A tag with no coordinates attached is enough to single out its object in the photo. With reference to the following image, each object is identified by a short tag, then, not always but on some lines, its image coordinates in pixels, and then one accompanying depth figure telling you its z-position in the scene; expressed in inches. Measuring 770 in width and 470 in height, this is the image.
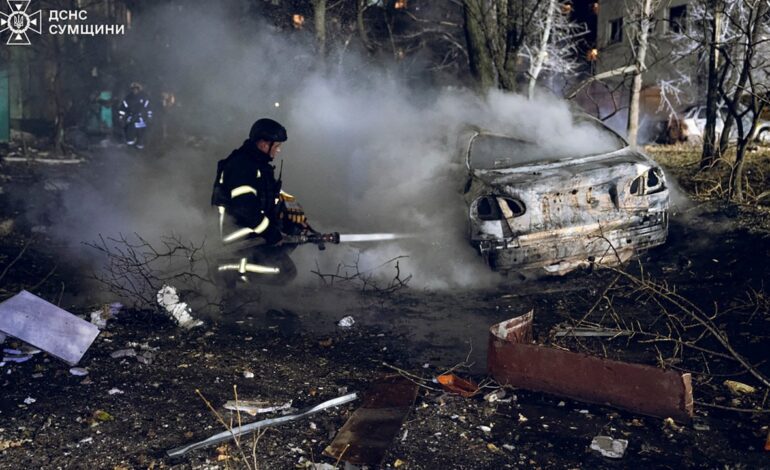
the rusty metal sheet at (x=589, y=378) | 141.2
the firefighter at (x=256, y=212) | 224.1
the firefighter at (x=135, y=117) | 662.5
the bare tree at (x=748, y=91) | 294.5
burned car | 241.0
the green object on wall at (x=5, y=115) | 664.4
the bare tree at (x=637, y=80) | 512.7
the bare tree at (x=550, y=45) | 734.9
